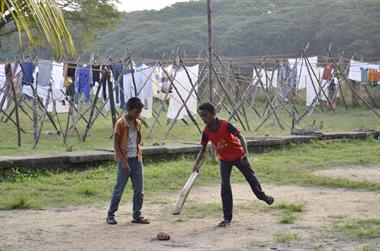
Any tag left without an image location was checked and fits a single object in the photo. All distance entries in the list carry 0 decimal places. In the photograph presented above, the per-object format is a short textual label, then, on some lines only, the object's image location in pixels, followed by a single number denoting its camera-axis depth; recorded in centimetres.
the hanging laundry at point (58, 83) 1845
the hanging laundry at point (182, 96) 1809
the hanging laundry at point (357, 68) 2391
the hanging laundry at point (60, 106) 1902
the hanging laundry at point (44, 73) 1640
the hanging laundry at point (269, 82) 2112
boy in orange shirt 759
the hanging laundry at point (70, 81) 1774
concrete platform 1077
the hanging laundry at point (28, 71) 1639
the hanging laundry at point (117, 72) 1799
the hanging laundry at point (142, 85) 1858
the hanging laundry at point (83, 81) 1802
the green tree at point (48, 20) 417
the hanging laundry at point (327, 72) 2305
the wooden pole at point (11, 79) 1426
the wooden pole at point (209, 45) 1228
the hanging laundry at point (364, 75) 2392
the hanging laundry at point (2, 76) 1975
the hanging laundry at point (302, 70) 2165
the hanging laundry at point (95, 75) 1838
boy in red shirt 753
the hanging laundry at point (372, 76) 2373
